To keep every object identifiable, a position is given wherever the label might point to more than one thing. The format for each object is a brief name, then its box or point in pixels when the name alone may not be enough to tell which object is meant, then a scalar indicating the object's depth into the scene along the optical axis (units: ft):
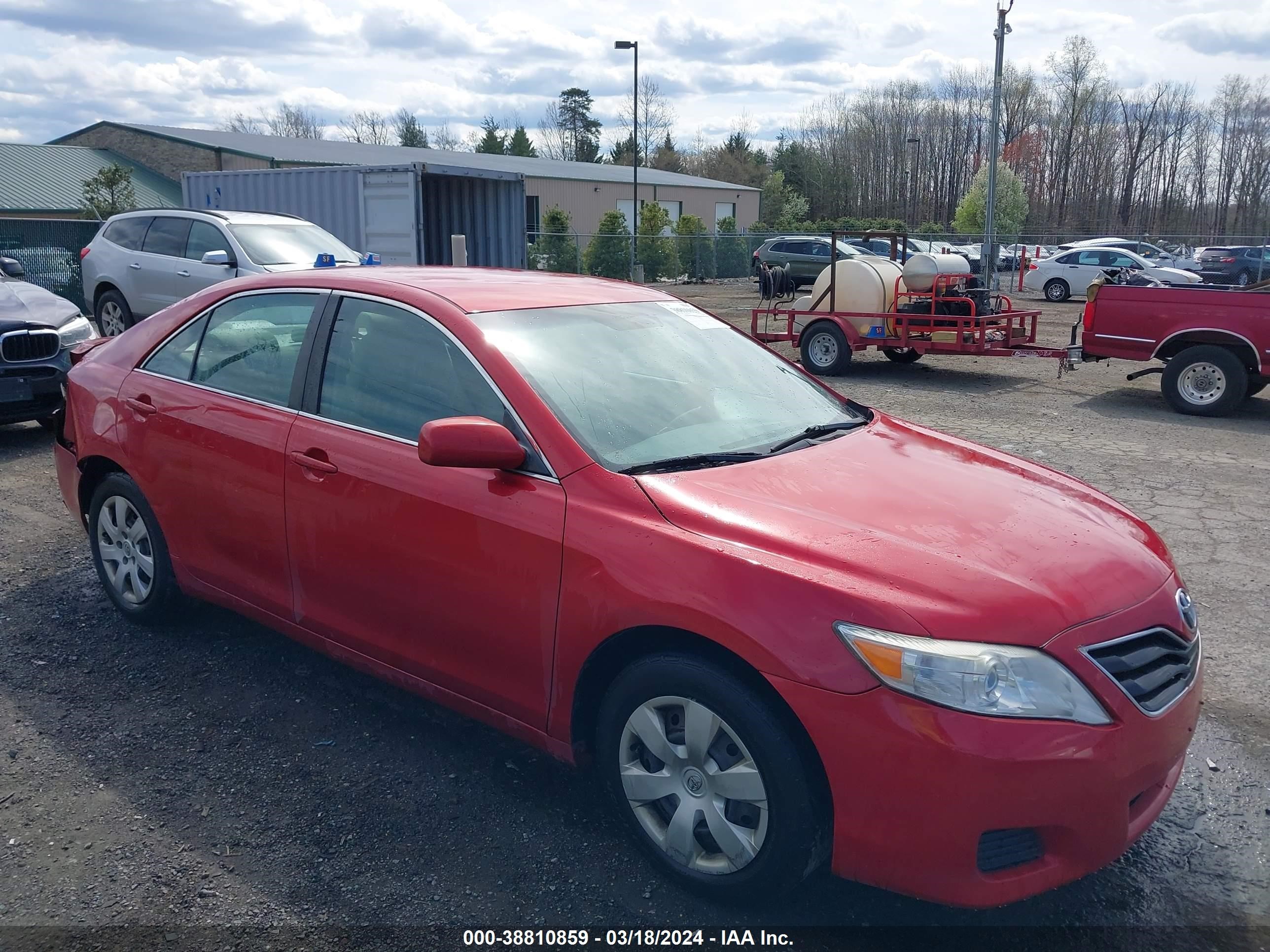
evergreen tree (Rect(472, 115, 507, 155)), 240.53
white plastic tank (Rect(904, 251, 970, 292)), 43.19
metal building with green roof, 124.47
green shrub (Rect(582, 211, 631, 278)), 106.63
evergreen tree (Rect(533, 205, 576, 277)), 103.24
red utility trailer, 42.60
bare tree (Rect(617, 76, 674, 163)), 260.42
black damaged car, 27.07
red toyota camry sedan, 8.03
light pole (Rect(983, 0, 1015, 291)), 76.07
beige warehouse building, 131.76
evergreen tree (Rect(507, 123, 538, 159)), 250.98
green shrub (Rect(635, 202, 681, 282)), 111.96
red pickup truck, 34.68
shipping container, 50.37
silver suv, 40.24
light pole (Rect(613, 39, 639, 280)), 123.65
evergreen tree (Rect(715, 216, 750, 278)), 124.16
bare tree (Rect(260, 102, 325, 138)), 278.26
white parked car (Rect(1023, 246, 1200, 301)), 87.35
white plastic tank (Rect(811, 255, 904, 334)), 44.86
